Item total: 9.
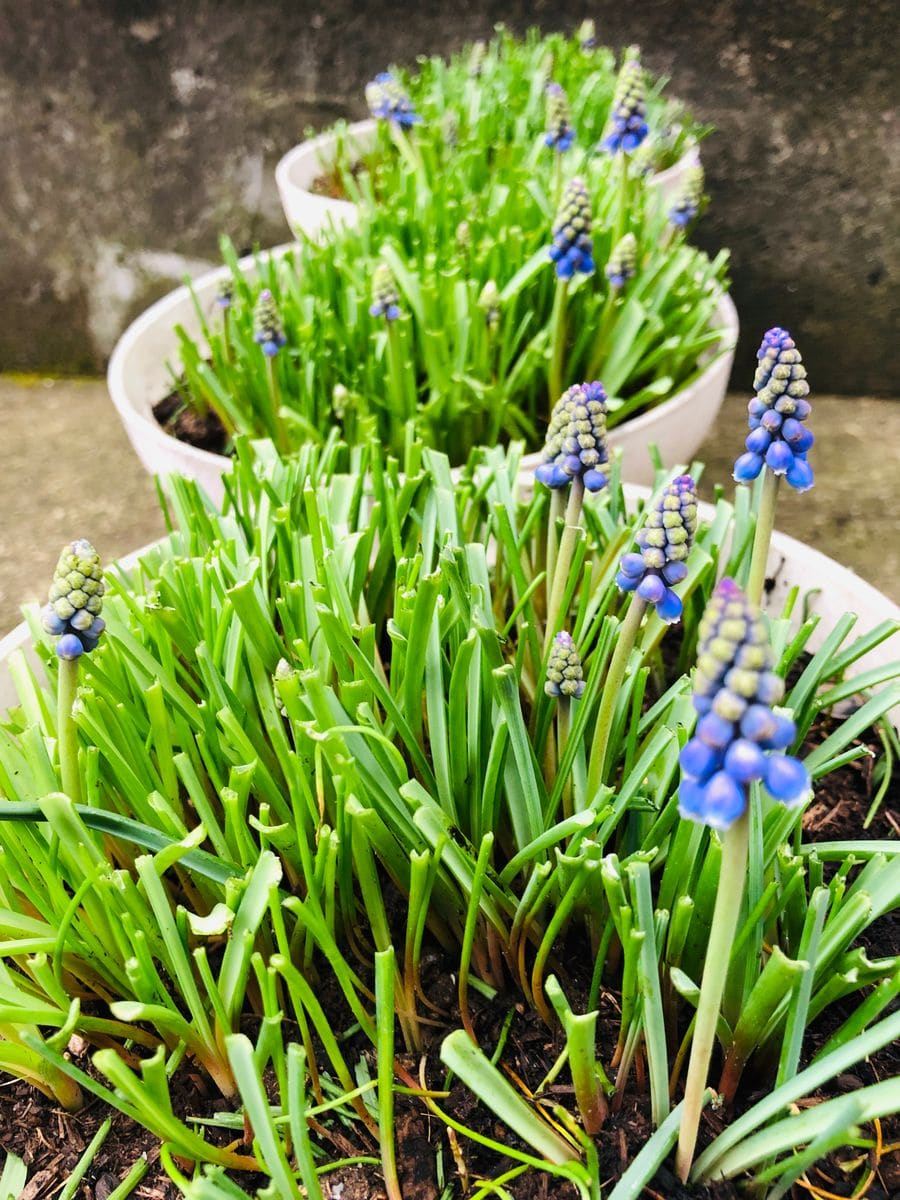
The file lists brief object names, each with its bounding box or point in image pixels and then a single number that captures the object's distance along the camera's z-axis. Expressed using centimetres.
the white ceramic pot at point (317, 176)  63
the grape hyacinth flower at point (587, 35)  78
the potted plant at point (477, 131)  62
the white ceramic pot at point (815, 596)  30
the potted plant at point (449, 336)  44
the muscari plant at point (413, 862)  20
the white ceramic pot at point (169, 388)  42
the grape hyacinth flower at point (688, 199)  54
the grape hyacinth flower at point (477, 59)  75
